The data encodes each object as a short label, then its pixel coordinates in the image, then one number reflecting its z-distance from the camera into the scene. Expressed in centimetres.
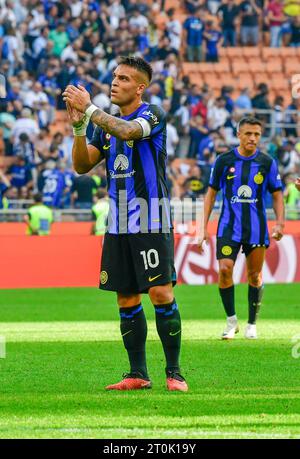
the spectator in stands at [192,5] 3183
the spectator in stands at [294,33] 3275
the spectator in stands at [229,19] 3192
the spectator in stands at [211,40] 3123
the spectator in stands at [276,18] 3288
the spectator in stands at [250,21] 3203
